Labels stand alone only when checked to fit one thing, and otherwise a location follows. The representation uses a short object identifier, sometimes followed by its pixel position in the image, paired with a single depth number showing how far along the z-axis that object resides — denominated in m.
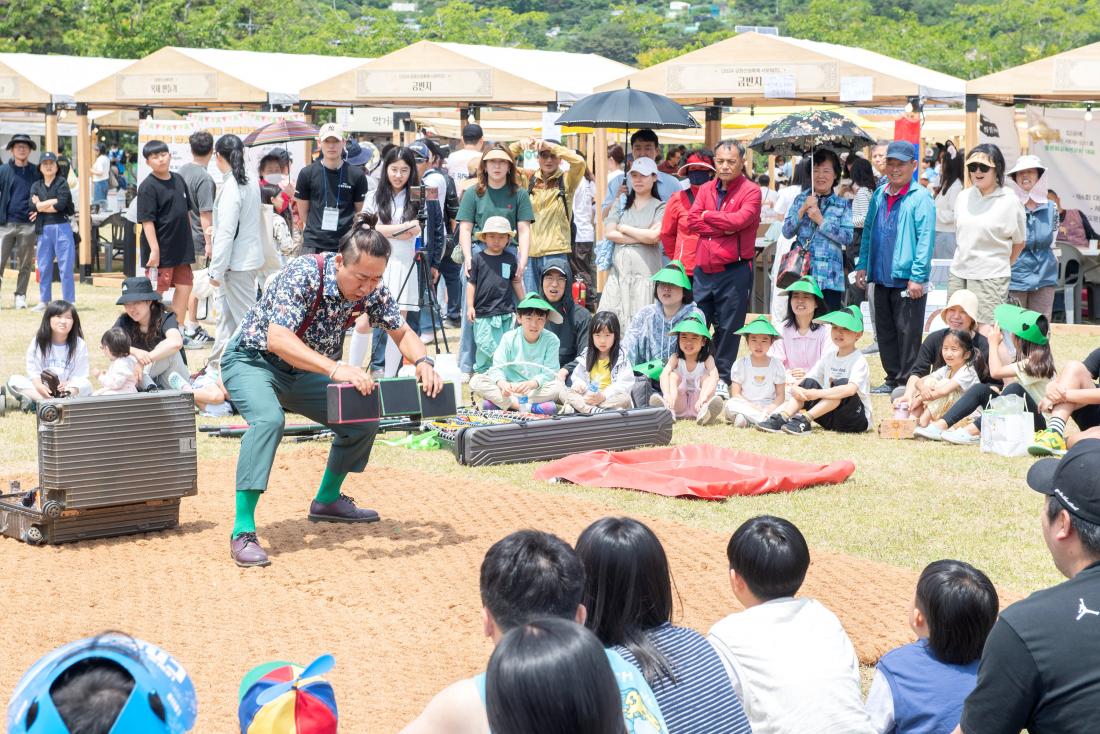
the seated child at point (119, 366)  8.97
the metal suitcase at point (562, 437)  8.34
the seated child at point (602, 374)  9.58
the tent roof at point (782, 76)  13.55
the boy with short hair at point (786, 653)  3.42
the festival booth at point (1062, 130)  13.39
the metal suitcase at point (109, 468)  6.38
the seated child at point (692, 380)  9.77
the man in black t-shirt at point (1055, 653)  2.59
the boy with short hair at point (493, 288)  10.49
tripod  10.87
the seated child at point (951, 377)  9.23
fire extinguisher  13.20
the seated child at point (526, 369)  9.59
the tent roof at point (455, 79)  15.26
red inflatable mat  7.49
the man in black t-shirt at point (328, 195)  10.77
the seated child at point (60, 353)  9.23
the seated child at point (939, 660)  3.45
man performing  6.14
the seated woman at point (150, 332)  9.16
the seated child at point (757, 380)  9.67
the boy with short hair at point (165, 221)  11.49
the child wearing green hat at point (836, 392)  9.41
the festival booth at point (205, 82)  17.06
